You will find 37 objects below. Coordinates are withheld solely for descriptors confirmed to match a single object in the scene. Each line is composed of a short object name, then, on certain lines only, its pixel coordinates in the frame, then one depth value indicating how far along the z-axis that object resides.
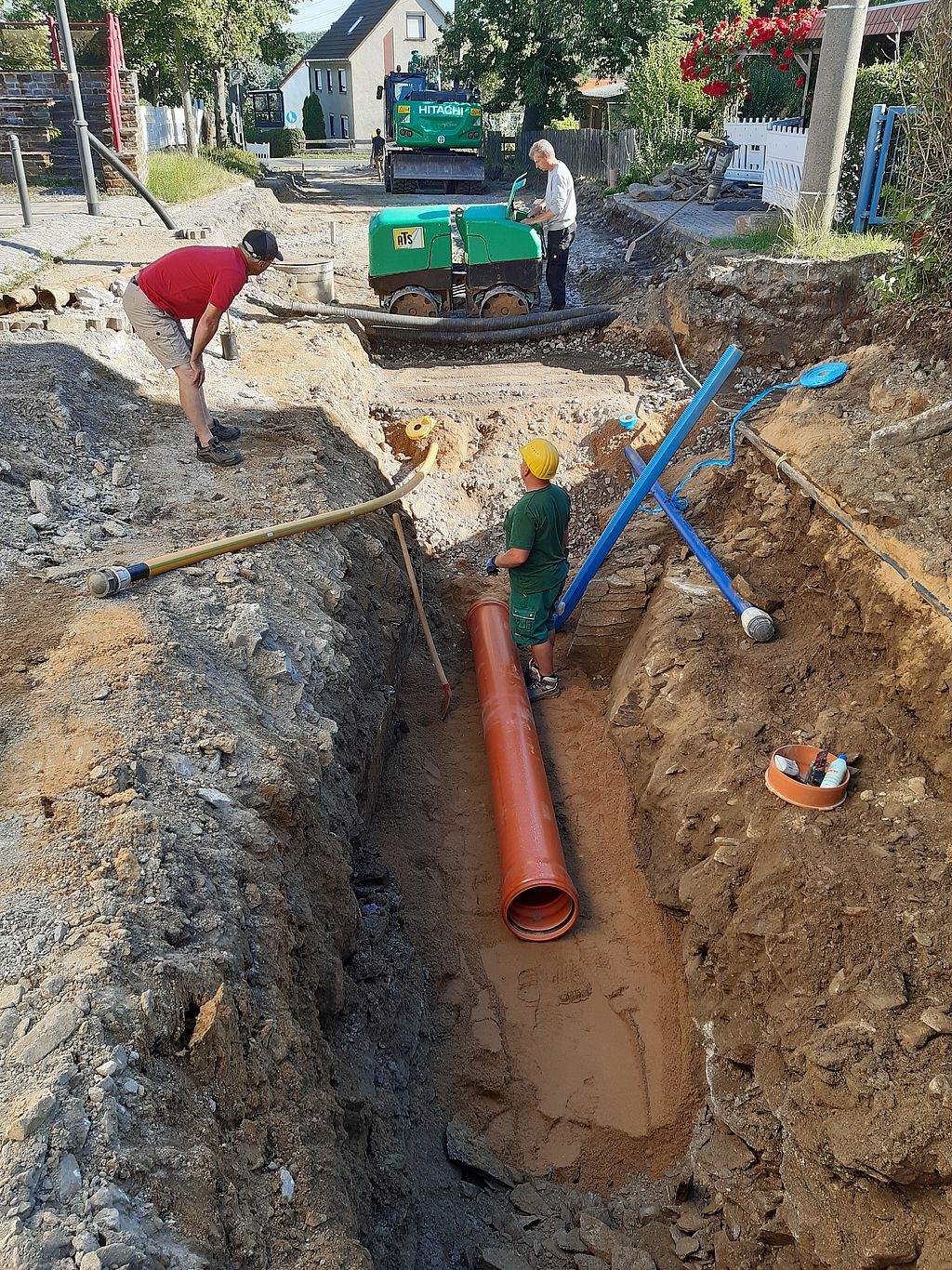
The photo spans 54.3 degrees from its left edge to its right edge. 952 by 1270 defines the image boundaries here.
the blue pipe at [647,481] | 6.08
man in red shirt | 5.66
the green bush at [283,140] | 35.97
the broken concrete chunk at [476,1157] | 3.87
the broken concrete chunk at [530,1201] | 3.77
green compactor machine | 11.27
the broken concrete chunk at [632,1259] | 3.50
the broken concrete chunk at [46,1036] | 2.50
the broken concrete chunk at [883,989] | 3.38
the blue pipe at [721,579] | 5.30
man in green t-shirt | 5.93
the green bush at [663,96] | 17.72
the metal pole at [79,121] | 10.86
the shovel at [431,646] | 6.31
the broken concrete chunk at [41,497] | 5.31
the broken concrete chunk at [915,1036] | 3.25
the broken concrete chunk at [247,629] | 4.54
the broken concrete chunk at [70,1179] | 2.26
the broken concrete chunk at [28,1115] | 2.31
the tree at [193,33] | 19.95
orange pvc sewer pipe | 4.83
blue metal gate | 9.95
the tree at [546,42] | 24.38
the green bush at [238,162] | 22.72
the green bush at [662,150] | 17.42
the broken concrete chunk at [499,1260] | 3.47
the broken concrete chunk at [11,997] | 2.62
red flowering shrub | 14.77
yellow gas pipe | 4.47
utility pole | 8.95
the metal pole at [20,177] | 10.64
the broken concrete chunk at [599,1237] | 3.58
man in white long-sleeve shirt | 10.39
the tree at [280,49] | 24.81
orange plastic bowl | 4.15
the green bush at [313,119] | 41.25
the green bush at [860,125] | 10.59
